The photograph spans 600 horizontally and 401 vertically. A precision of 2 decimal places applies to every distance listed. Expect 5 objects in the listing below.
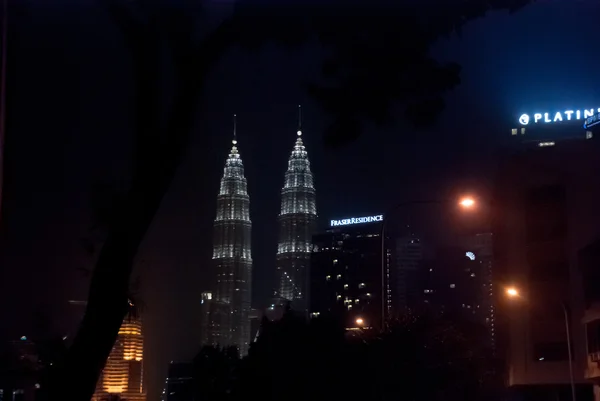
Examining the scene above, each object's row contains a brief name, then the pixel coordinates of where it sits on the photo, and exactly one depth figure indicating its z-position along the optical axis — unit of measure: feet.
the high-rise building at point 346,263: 561.84
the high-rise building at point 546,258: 160.45
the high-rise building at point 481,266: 532.32
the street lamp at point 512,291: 119.46
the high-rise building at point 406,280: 574.68
